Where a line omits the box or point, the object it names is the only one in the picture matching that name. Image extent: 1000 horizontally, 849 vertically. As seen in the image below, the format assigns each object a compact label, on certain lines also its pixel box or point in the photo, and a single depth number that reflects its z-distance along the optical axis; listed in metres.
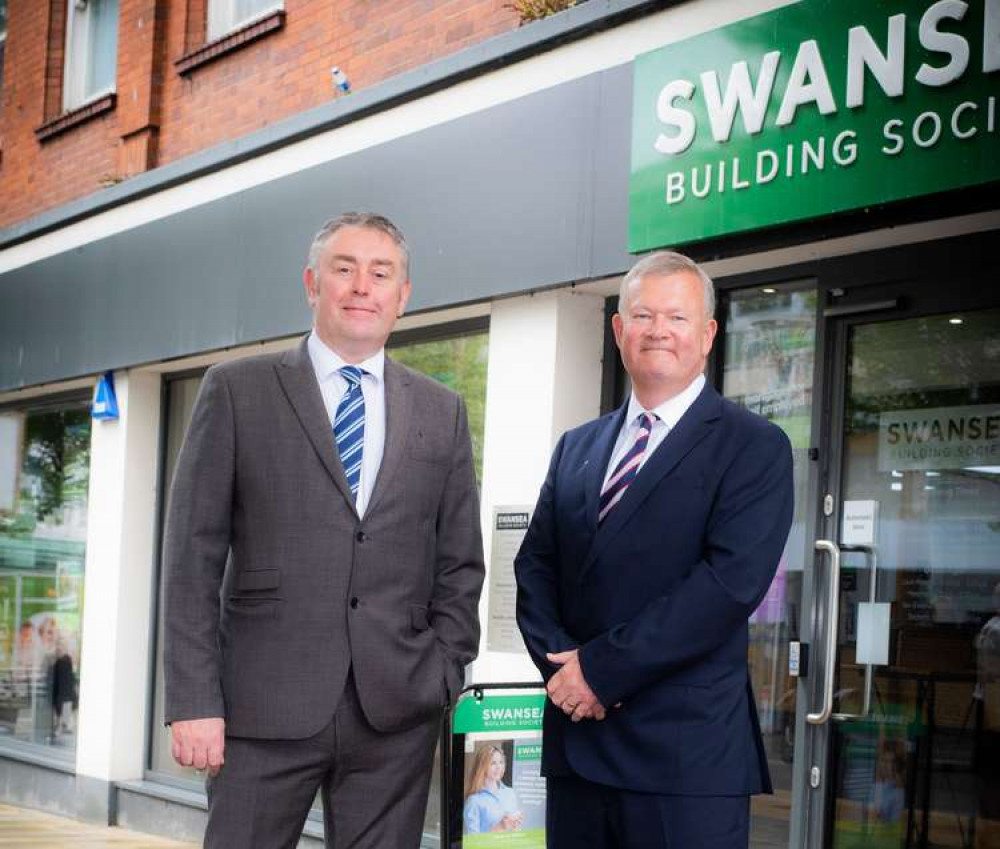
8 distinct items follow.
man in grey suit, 3.52
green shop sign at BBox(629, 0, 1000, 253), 4.73
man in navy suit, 3.33
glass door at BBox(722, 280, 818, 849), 5.69
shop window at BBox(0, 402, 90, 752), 10.44
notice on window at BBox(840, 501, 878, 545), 5.52
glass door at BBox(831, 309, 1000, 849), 5.18
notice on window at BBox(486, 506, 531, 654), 6.33
